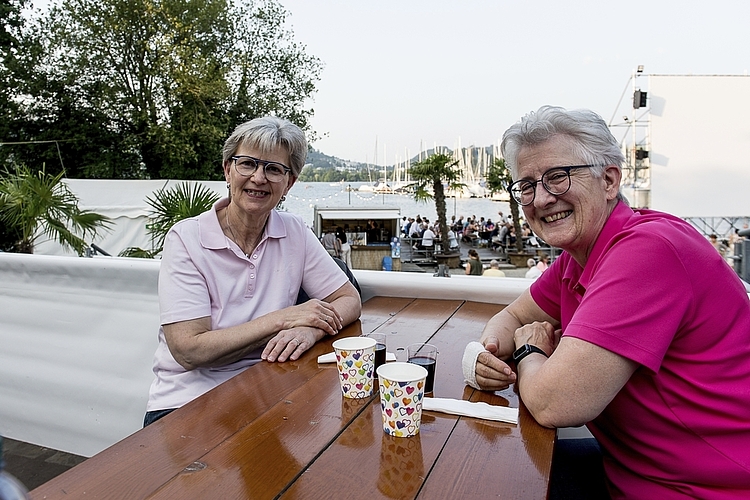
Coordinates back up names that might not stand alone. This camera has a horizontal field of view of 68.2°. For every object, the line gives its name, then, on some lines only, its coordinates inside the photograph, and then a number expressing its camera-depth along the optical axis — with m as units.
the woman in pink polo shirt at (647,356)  1.10
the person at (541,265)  10.62
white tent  11.34
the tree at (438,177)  23.88
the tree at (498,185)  23.56
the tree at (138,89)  17.14
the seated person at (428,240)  23.98
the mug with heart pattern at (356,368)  1.31
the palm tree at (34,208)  4.72
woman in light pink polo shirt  1.72
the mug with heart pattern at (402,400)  1.08
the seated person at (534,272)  9.37
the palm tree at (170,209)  5.56
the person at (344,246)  16.11
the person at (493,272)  8.88
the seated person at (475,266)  12.63
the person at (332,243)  14.67
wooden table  0.92
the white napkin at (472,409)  1.22
